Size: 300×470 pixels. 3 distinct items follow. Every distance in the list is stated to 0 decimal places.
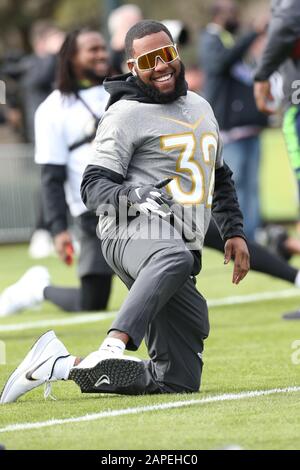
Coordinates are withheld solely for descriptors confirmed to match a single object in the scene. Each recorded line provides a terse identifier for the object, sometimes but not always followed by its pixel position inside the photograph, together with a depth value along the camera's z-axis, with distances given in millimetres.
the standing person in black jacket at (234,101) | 28375
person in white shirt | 19328
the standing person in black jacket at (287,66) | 18891
